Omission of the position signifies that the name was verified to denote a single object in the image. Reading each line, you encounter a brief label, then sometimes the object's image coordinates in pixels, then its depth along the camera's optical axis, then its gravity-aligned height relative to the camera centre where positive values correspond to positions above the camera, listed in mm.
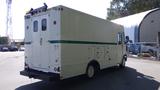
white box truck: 4326 -46
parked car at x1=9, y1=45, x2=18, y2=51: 30515 -1508
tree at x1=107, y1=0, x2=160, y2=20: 26495 +8623
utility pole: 42284 +8482
